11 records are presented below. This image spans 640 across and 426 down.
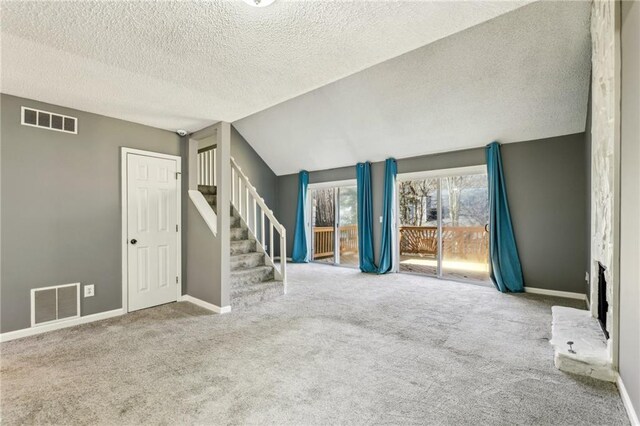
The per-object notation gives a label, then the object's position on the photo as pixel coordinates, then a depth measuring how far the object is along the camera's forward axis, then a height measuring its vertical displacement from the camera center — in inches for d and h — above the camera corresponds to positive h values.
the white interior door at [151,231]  146.0 -9.3
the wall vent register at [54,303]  118.6 -38.2
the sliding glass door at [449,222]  213.3 -7.3
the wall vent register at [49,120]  117.9 +39.2
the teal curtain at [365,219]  242.8 -5.5
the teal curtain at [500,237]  180.2 -15.6
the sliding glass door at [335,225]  280.8 -12.3
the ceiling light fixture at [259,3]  63.0 +46.1
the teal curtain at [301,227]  290.0 -14.9
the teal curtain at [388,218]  232.1 -4.4
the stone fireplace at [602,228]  78.3 -5.1
